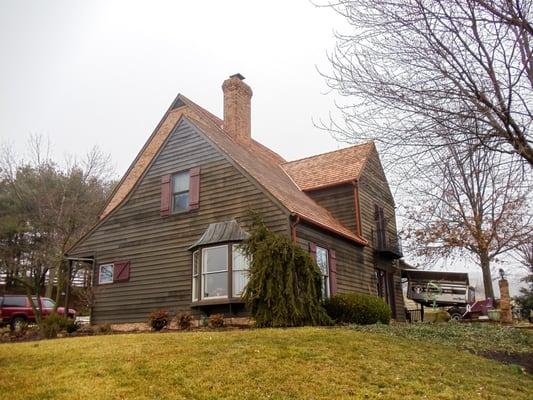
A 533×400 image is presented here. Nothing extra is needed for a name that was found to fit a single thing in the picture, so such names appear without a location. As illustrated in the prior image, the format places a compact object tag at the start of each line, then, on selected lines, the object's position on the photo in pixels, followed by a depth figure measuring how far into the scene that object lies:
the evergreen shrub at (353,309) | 12.89
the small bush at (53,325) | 12.92
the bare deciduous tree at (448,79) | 7.78
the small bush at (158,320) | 13.53
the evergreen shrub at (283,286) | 11.59
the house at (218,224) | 14.09
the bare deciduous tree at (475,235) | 17.25
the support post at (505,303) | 17.16
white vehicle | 23.67
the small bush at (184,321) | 13.15
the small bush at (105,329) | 14.09
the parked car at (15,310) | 21.42
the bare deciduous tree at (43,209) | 27.08
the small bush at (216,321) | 12.70
